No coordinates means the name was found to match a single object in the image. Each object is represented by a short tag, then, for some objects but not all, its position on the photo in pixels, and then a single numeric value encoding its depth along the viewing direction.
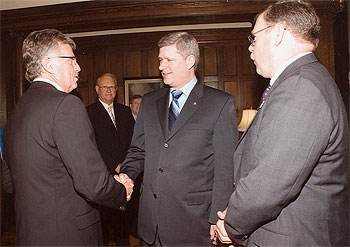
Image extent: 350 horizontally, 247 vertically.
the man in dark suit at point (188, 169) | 1.99
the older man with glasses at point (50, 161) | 1.56
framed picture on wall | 6.62
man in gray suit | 1.12
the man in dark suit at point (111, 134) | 4.07
